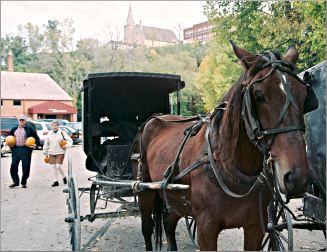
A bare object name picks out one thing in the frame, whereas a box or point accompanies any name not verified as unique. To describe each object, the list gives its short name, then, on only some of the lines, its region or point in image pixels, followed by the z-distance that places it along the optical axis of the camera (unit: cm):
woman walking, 1050
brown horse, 213
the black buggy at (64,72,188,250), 496
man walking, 1056
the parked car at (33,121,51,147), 2295
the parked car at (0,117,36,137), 2009
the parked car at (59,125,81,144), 2574
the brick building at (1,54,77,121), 4081
